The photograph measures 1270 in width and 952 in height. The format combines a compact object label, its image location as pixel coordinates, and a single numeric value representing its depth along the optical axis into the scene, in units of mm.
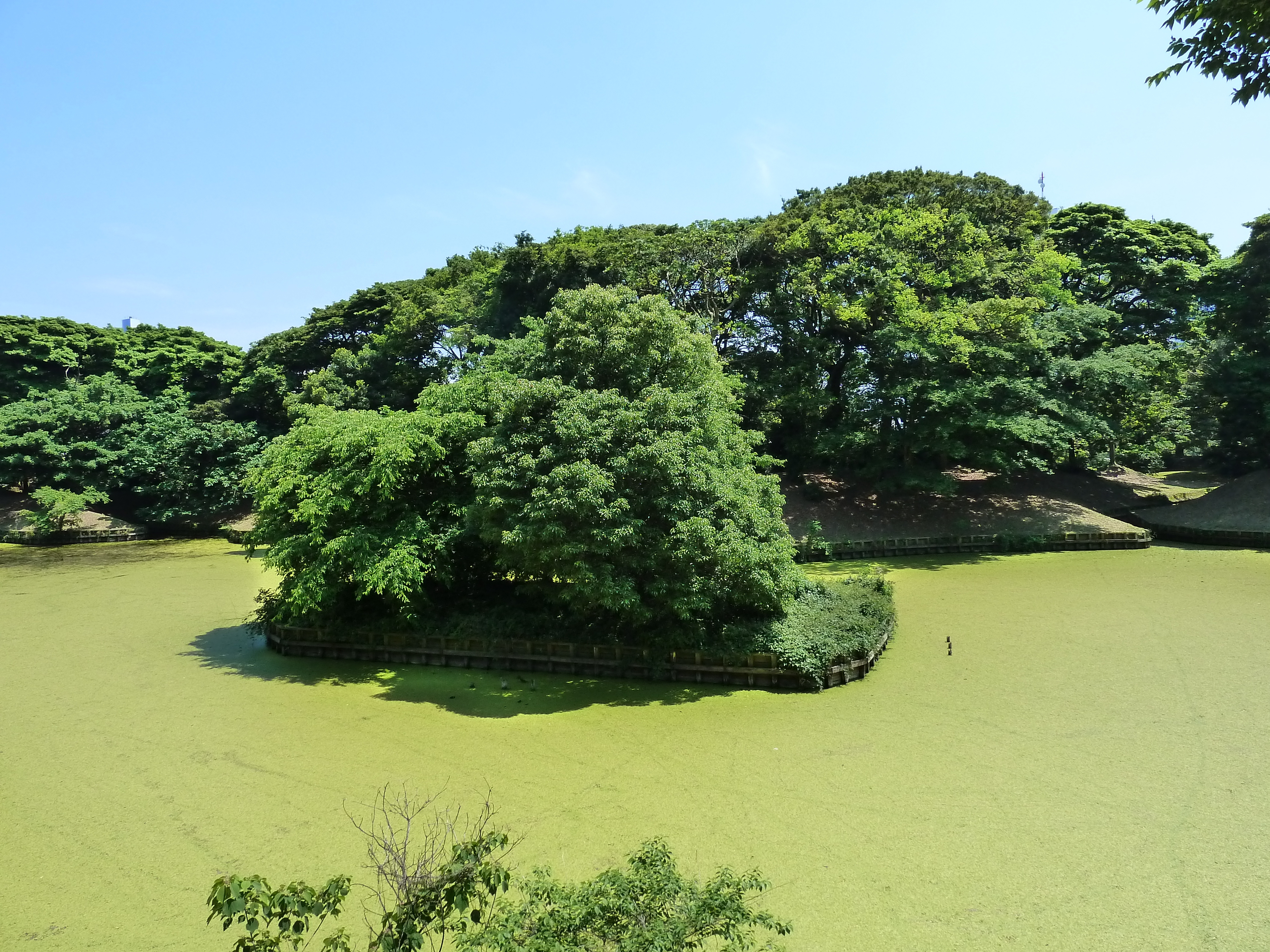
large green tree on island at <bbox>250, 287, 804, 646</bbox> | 11453
